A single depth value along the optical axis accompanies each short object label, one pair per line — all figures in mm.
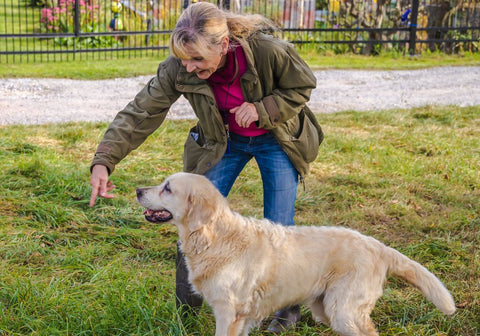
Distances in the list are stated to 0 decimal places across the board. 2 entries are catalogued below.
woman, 3621
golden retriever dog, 3426
